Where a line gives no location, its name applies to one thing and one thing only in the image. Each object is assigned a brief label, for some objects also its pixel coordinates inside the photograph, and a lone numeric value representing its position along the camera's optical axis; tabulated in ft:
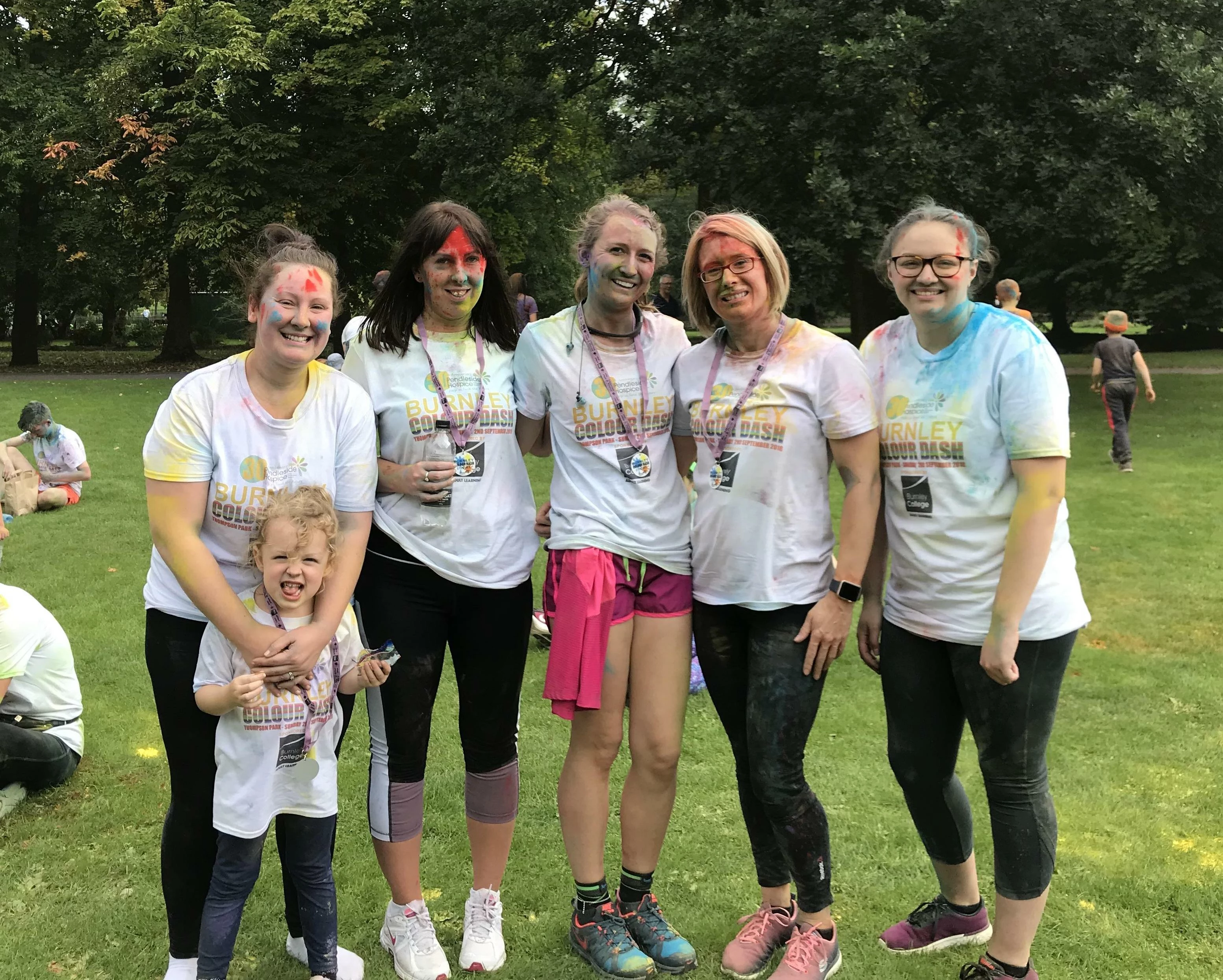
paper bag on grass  30.01
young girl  8.30
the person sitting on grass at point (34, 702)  12.94
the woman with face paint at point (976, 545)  8.34
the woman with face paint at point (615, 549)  9.40
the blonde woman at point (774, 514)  8.96
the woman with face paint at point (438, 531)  9.43
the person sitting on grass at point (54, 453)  32.04
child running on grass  40.70
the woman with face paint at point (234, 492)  8.14
